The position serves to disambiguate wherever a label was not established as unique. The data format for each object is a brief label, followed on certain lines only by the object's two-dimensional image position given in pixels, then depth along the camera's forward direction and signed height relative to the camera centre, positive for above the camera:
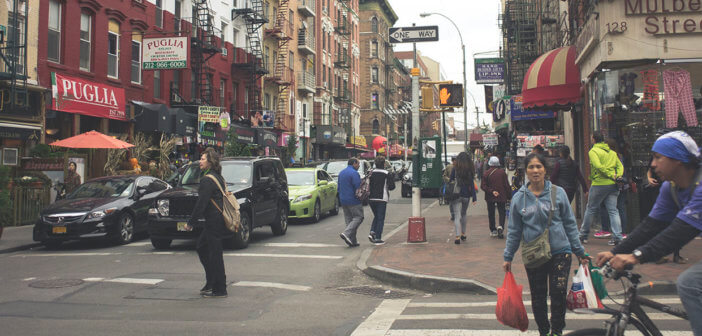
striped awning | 14.48 +2.61
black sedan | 12.32 -0.42
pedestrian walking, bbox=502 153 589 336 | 4.82 -0.38
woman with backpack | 7.66 -0.51
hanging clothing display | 11.12 +1.70
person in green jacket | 10.36 +0.06
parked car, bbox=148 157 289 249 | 11.63 -0.20
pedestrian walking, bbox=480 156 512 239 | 12.51 -0.01
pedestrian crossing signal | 11.82 +1.89
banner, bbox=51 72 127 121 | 19.48 +3.38
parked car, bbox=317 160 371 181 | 24.81 +0.99
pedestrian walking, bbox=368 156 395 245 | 12.40 -0.13
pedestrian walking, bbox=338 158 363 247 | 12.22 -0.23
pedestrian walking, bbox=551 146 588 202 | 11.80 +0.28
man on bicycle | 3.18 -0.20
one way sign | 12.12 +3.19
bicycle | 3.39 -0.73
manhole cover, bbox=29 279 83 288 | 8.37 -1.30
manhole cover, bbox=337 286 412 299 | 7.84 -1.39
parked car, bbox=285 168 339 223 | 16.64 -0.08
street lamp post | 31.05 +7.65
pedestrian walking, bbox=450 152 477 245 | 12.18 +0.06
